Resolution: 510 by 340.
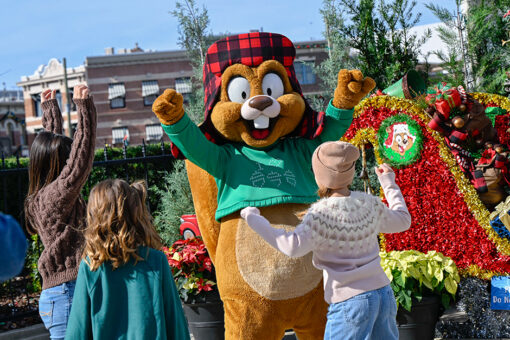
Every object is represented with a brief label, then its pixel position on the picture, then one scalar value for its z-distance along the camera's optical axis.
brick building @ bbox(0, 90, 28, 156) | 45.94
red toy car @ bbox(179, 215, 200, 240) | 6.02
